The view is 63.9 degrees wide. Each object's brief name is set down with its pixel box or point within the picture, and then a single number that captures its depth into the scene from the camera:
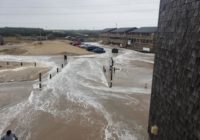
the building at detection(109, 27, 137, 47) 49.05
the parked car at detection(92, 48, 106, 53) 37.51
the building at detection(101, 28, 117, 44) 58.33
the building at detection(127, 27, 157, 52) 39.58
